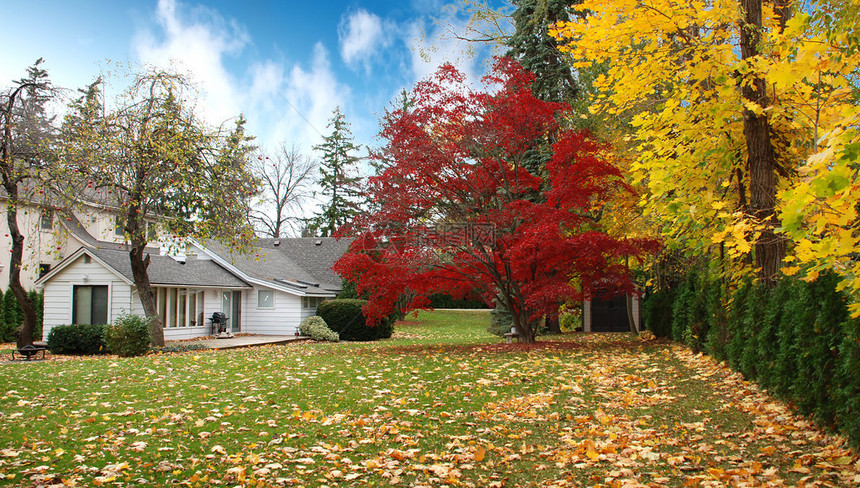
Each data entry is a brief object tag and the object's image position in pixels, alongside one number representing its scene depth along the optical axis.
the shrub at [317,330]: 22.40
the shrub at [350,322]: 23.03
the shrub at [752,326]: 7.72
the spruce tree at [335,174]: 45.53
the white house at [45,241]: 24.47
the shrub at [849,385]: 4.70
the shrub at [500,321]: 21.89
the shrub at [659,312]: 15.98
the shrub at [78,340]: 16.95
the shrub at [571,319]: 24.11
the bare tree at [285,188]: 45.69
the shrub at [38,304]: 22.48
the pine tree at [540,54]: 20.72
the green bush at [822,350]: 5.39
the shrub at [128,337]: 15.36
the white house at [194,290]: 20.31
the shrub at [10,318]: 22.26
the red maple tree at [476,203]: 13.00
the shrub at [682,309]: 13.04
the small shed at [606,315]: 24.11
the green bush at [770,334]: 6.96
